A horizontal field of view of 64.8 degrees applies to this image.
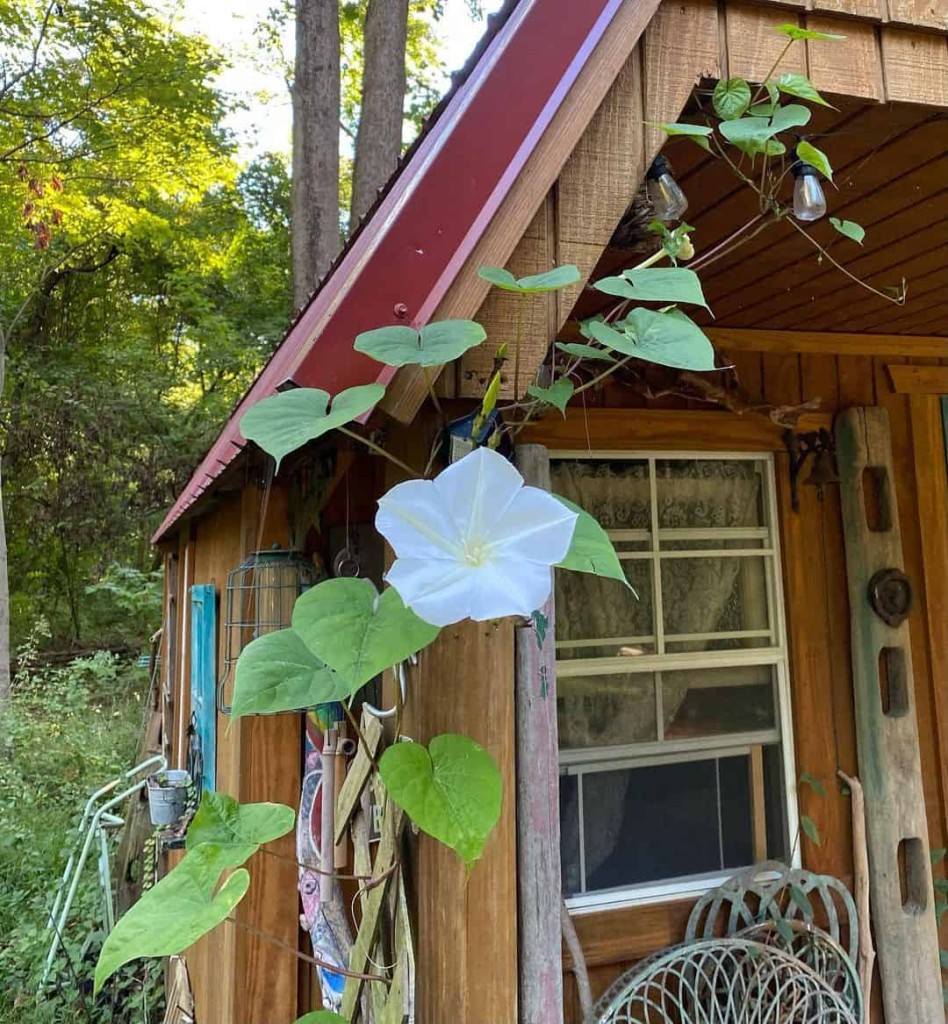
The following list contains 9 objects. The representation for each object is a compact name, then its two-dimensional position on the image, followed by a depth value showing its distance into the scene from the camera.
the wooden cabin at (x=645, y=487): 1.20
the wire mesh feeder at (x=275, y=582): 1.91
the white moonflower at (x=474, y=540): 0.86
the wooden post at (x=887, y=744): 2.35
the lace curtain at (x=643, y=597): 2.43
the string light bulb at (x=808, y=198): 1.37
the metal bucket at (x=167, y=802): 2.78
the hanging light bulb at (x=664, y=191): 1.33
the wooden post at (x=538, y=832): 1.31
